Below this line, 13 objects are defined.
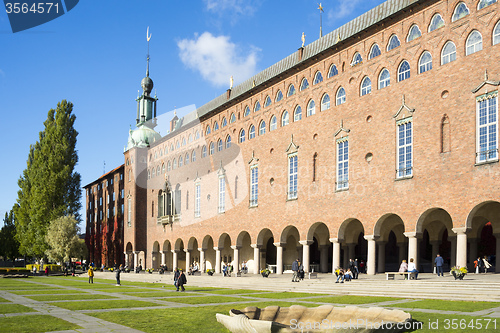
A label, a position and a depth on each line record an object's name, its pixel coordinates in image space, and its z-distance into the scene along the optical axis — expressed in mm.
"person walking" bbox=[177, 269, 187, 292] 27734
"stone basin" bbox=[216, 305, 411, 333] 10547
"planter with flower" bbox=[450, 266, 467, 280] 22375
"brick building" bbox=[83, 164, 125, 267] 69188
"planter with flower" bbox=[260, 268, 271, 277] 34172
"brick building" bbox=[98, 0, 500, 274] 24828
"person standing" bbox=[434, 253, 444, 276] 25062
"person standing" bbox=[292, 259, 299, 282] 29562
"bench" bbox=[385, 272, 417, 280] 24500
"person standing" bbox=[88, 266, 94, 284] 39550
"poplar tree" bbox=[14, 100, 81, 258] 57250
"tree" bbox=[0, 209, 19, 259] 86688
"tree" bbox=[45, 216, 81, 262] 55875
